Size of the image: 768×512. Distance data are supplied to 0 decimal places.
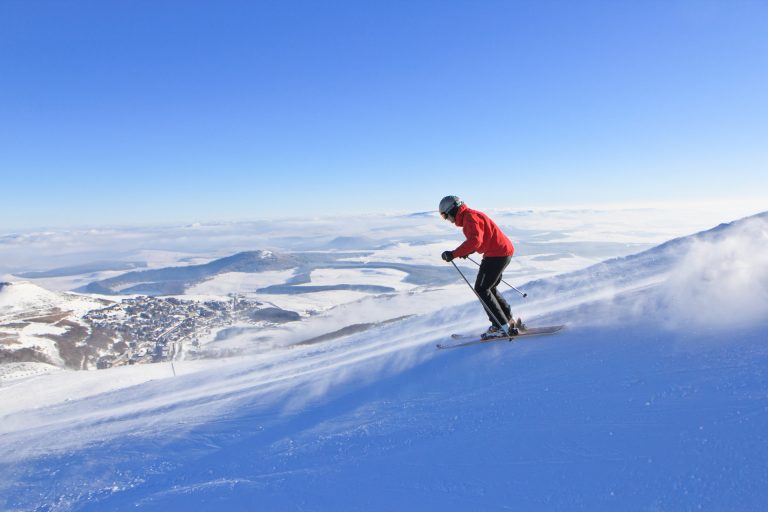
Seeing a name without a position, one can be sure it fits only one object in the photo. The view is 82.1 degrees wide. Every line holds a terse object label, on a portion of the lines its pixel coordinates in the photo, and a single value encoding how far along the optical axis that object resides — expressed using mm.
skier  6906
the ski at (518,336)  6766
